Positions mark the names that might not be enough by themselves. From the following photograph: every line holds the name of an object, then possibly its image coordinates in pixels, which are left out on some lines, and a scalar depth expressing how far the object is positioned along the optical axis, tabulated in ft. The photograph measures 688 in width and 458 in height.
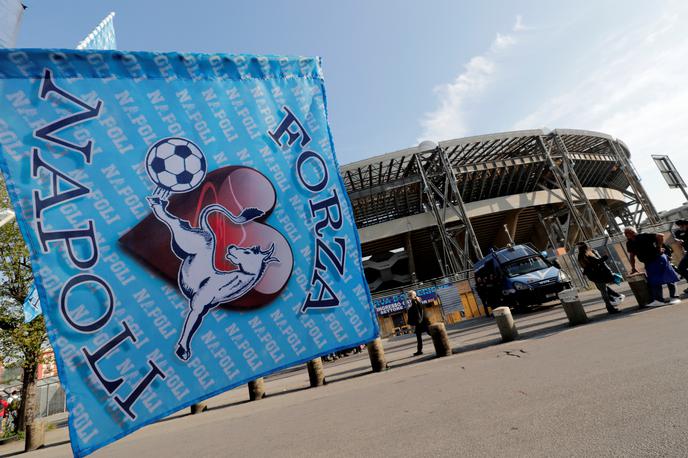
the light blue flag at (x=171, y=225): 4.43
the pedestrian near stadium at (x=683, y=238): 21.12
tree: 37.50
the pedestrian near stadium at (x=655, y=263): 20.01
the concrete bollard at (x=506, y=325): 21.42
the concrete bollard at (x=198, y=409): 25.55
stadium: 88.38
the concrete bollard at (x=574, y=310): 20.89
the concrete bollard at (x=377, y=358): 23.94
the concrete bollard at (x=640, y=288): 21.16
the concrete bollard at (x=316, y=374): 24.56
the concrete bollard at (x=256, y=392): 25.55
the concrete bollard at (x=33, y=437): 27.43
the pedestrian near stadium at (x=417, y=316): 27.04
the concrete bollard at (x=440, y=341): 22.86
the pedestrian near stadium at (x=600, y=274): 21.68
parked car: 34.35
